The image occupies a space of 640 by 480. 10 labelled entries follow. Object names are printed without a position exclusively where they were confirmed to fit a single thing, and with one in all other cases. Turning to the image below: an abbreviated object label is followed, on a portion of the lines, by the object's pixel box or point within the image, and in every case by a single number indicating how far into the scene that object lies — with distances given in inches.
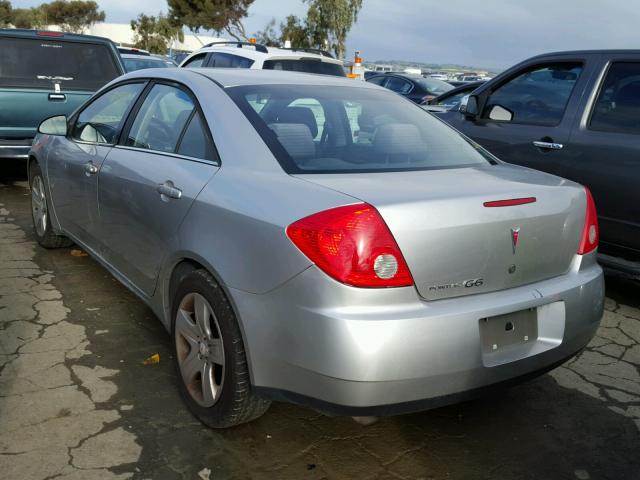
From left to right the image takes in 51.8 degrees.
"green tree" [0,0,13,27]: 2583.7
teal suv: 280.2
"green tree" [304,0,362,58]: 1473.9
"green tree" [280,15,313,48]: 1529.3
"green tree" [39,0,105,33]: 2736.2
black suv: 173.5
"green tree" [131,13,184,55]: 1855.3
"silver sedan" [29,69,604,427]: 88.7
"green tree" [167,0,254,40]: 1859.0
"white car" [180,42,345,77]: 354.6
